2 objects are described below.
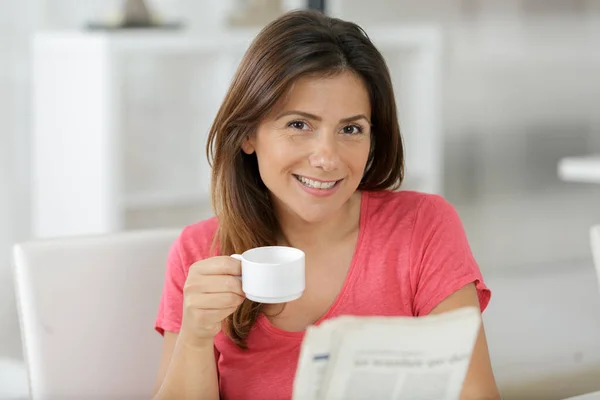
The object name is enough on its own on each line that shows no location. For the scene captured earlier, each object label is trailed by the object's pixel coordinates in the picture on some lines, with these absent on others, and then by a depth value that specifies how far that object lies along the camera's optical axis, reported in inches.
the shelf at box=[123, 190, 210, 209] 220.8
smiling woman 108.0
